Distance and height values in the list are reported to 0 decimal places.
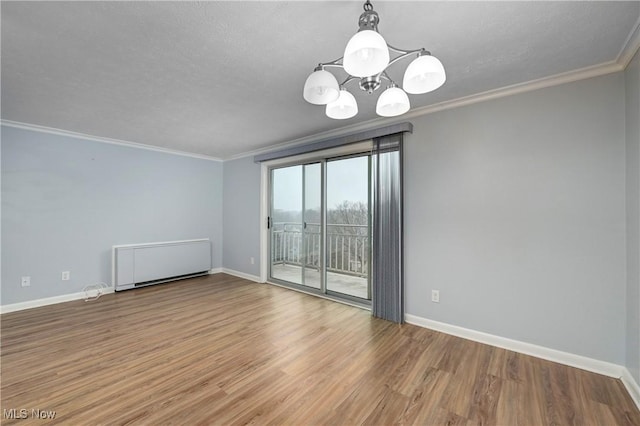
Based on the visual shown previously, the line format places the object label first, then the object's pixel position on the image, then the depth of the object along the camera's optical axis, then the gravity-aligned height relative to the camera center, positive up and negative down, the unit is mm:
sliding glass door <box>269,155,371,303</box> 3703 -162
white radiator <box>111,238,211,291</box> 4066 -789
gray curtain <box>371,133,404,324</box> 2973 -163
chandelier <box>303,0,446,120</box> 1148 +728
